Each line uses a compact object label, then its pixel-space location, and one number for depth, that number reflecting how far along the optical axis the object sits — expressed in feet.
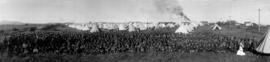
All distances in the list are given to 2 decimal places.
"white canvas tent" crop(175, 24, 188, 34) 186.23
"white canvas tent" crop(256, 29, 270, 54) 85.56
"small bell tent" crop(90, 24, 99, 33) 201.05
